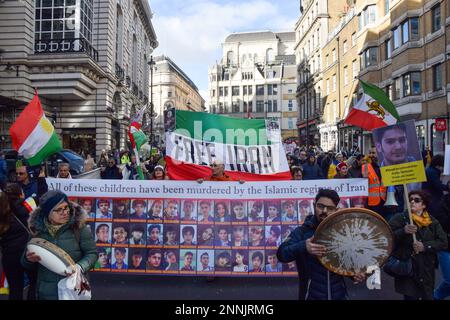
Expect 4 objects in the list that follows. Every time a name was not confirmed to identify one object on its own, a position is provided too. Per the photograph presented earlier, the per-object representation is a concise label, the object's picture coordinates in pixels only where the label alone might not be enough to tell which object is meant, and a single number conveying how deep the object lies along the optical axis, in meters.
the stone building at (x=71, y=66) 24.11
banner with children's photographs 5.53
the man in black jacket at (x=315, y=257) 3.14
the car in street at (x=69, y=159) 14.27
